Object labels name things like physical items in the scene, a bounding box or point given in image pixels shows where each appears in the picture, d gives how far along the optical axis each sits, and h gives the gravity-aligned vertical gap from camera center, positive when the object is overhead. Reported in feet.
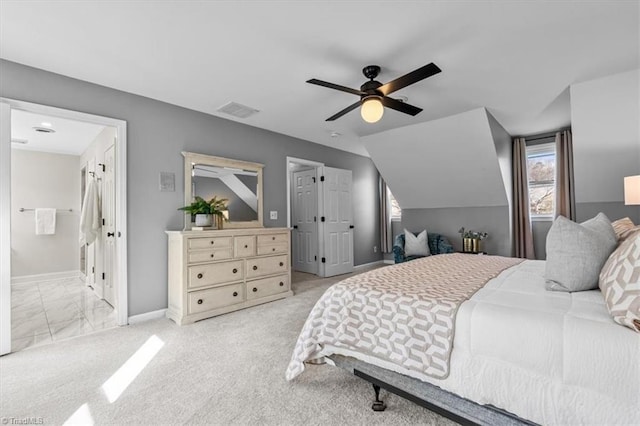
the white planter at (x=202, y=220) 10.96 -0.09
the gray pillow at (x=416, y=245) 15.66 -1.70
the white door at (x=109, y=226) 11.55 -0.33
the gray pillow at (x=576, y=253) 4.55 -0.67
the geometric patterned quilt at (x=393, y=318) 4.34 -1.80
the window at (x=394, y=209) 21.47 +0.42
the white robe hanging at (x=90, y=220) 13.56 -0.04
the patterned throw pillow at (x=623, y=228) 4.98 -0.32
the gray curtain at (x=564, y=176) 14.40 +1.88
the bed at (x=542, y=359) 3.17 -1.86
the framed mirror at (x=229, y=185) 11.61 +1.47
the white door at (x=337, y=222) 17.47 -0.43
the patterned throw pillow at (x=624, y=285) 3.31 -0.95
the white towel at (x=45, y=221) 16.75 -0.07
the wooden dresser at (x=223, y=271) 9.96 -2.12
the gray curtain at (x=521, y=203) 15.40 +0.56
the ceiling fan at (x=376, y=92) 7.46 +3.51
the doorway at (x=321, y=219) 17.48 -0.18
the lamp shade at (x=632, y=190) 8.21 +0.65
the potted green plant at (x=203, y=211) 10.89 +0.26
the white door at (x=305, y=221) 17.95 -0.32
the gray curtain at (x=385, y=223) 21.47 -0.64
